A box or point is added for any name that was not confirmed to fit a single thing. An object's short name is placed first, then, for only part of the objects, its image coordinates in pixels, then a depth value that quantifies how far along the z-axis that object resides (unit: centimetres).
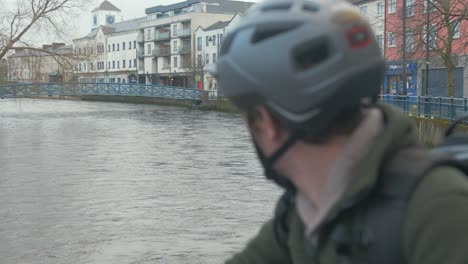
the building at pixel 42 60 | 4444
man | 121
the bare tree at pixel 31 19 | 4575
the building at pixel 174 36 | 9282
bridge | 6216
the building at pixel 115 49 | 11006
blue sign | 4675
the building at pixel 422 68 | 2504
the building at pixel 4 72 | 6291
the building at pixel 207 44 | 8074
